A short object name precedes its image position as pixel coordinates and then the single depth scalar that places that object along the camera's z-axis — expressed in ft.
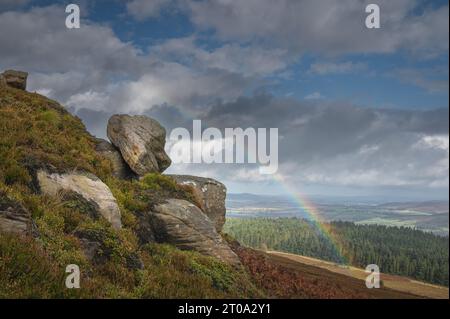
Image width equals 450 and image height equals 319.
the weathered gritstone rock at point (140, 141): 75.10
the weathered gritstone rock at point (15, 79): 85.78
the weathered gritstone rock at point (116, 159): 72.43
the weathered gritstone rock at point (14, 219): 31.19
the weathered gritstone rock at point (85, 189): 45.93
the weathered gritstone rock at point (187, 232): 54.29
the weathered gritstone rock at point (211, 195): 79.19
